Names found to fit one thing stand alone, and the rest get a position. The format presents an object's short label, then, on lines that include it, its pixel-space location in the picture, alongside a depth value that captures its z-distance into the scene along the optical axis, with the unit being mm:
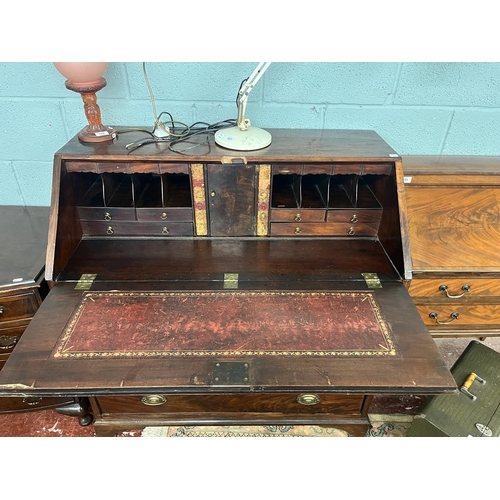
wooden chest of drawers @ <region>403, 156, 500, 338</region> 1545
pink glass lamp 1294
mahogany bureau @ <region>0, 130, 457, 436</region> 1016
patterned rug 1669
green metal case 1390
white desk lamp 1365
